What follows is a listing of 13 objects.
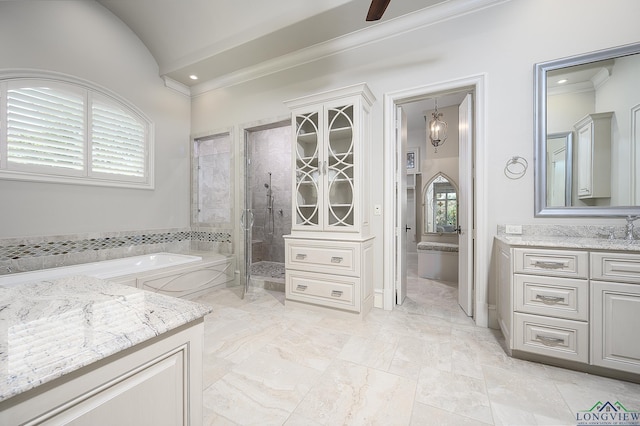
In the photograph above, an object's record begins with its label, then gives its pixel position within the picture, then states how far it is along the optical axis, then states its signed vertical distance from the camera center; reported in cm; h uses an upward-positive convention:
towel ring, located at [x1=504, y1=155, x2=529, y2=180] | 229 +41
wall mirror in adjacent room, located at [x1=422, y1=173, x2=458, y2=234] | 455 +14
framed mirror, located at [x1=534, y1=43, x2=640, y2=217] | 197 +63
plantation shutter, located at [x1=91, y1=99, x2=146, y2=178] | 311 +90
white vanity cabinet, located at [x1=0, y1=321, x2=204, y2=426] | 52 -43
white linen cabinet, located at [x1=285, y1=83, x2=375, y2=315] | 261 +11
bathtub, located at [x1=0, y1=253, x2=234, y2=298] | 259 -66
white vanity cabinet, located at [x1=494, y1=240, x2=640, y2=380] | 161 -62
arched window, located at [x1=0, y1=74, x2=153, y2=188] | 254 +87
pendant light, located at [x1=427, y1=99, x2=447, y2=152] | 410 +136
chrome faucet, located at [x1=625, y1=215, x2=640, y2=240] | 188 -8
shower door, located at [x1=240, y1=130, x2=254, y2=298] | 363 +0
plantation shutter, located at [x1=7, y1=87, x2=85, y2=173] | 254 +87
